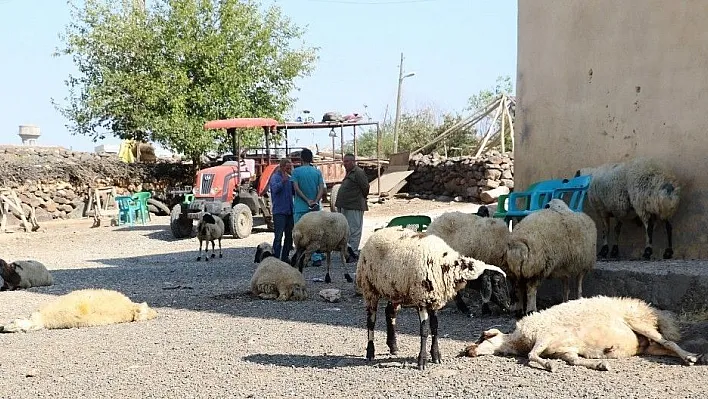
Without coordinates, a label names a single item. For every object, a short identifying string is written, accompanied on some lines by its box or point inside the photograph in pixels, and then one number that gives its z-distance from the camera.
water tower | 48.56
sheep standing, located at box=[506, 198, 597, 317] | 7.90
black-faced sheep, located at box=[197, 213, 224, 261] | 15.31
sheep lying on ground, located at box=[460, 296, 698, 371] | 6.22
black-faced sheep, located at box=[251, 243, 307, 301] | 10.07
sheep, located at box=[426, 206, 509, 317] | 8.16
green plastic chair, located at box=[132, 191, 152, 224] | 24.82
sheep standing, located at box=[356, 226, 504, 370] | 6.12
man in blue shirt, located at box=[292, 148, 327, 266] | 12.84
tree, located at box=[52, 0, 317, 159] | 27.44
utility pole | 38.22
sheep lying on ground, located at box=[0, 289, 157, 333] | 8.66
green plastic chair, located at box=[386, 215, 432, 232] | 10.92
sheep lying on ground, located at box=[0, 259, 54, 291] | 12.26
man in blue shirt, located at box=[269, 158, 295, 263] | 12.48
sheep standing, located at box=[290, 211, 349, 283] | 11.52
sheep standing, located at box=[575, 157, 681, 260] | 9.46
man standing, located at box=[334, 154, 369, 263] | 12.73
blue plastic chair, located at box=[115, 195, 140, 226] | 24.23
